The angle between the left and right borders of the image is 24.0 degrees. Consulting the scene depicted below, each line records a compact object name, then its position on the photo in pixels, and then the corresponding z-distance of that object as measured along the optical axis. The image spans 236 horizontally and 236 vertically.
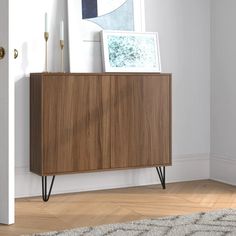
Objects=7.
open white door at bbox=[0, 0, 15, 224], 3.12
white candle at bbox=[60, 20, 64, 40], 3.94
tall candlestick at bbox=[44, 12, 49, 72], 3.91
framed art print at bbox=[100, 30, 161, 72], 4.11
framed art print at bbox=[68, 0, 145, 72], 4.04
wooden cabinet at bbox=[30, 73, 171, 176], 3.78
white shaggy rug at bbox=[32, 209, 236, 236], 2.93
